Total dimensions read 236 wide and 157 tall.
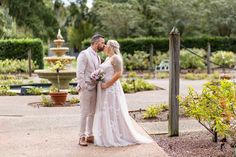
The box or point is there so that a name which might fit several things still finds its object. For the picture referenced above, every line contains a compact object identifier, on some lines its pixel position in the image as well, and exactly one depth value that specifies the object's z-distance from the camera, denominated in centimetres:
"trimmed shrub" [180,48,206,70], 2478
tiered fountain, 1513
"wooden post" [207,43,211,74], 2294
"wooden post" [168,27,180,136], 736
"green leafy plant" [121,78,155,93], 1467
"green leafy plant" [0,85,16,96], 1413
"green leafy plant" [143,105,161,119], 913
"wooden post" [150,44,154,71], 2455
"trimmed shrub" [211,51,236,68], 2453
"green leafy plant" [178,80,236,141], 592
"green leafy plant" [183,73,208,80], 2022
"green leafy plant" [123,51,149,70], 2570
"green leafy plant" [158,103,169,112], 1005
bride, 681
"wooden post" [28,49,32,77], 2210
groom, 674
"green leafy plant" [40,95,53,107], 1155
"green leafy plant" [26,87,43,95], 1407
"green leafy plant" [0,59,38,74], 2255
